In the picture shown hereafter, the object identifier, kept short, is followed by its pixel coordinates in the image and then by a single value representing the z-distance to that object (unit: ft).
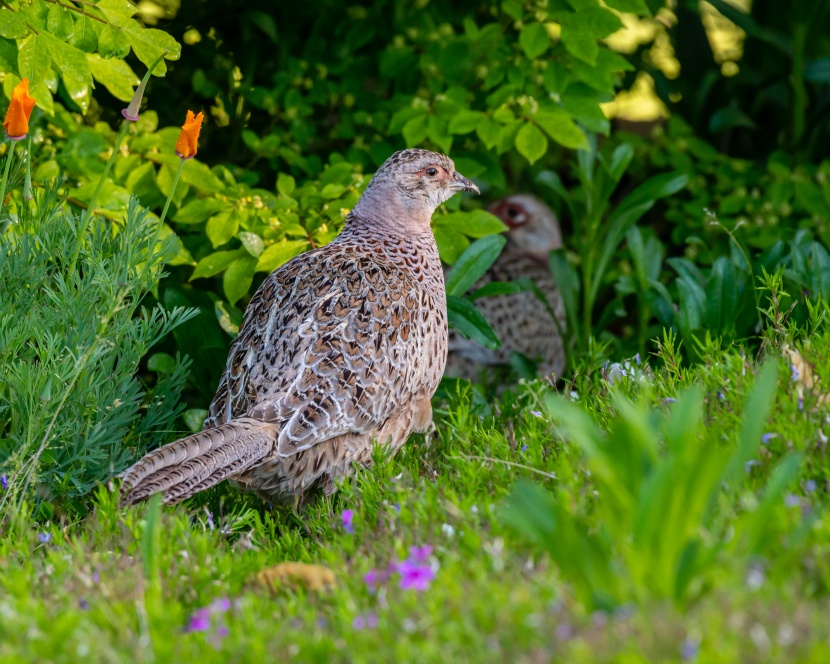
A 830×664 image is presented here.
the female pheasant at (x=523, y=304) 41.68
